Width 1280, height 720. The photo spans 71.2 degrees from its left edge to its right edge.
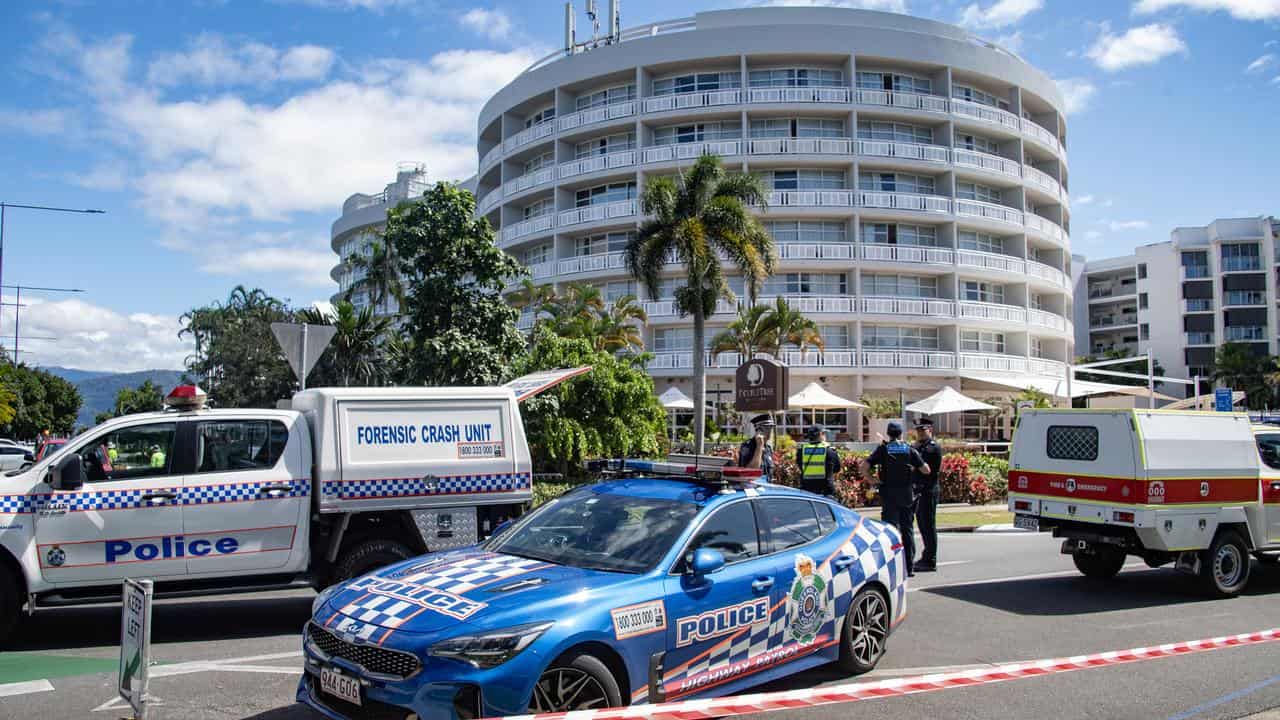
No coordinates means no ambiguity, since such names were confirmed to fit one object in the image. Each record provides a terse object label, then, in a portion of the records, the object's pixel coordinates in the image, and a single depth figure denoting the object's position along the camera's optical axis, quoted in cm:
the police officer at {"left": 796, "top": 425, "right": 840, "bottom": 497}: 1286
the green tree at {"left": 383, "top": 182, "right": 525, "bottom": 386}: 1686
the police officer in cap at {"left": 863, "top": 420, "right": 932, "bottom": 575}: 1117
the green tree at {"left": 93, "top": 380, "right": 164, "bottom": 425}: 7619
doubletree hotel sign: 1875
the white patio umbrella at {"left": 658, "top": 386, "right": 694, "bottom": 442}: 3566
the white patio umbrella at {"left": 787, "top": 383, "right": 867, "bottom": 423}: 3359
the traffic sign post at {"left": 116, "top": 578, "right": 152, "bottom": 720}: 488
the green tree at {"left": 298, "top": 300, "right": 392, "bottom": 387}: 2911
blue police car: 441
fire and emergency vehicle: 996
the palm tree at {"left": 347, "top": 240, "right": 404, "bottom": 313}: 3825
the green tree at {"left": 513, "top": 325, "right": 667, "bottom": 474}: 2044
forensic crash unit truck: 732
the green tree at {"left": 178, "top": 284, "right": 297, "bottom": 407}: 3928
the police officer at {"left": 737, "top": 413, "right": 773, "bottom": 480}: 1409
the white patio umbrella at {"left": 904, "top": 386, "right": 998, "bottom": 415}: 3366
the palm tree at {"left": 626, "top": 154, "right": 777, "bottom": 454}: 2631
